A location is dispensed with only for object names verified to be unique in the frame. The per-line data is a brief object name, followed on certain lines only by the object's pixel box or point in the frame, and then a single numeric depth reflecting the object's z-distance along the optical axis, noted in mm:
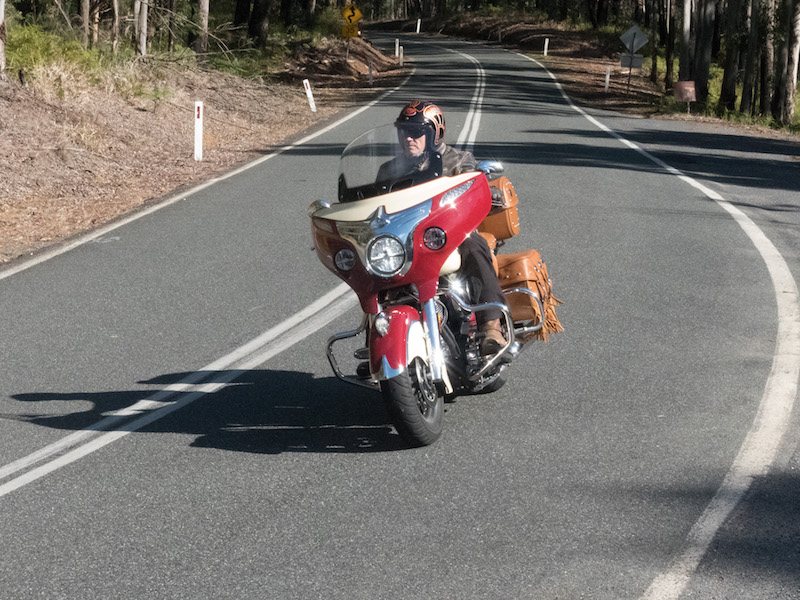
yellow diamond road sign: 41044
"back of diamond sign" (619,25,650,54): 38812
